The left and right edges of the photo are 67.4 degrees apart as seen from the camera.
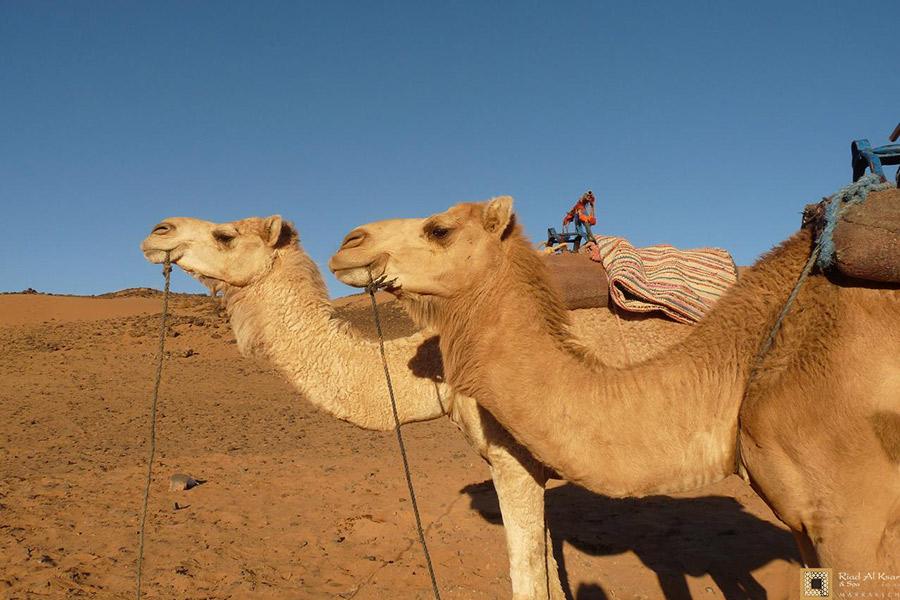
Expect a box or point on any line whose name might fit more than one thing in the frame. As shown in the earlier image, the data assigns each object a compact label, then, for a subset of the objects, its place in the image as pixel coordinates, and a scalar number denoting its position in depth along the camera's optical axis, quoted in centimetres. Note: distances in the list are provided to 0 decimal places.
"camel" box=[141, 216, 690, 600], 477
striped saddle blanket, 406
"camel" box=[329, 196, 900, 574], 254
